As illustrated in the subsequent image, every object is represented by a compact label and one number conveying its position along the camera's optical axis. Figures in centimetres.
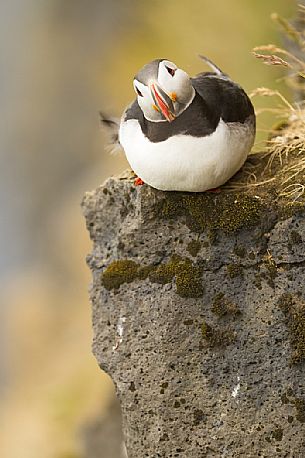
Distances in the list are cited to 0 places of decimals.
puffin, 772
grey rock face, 776
